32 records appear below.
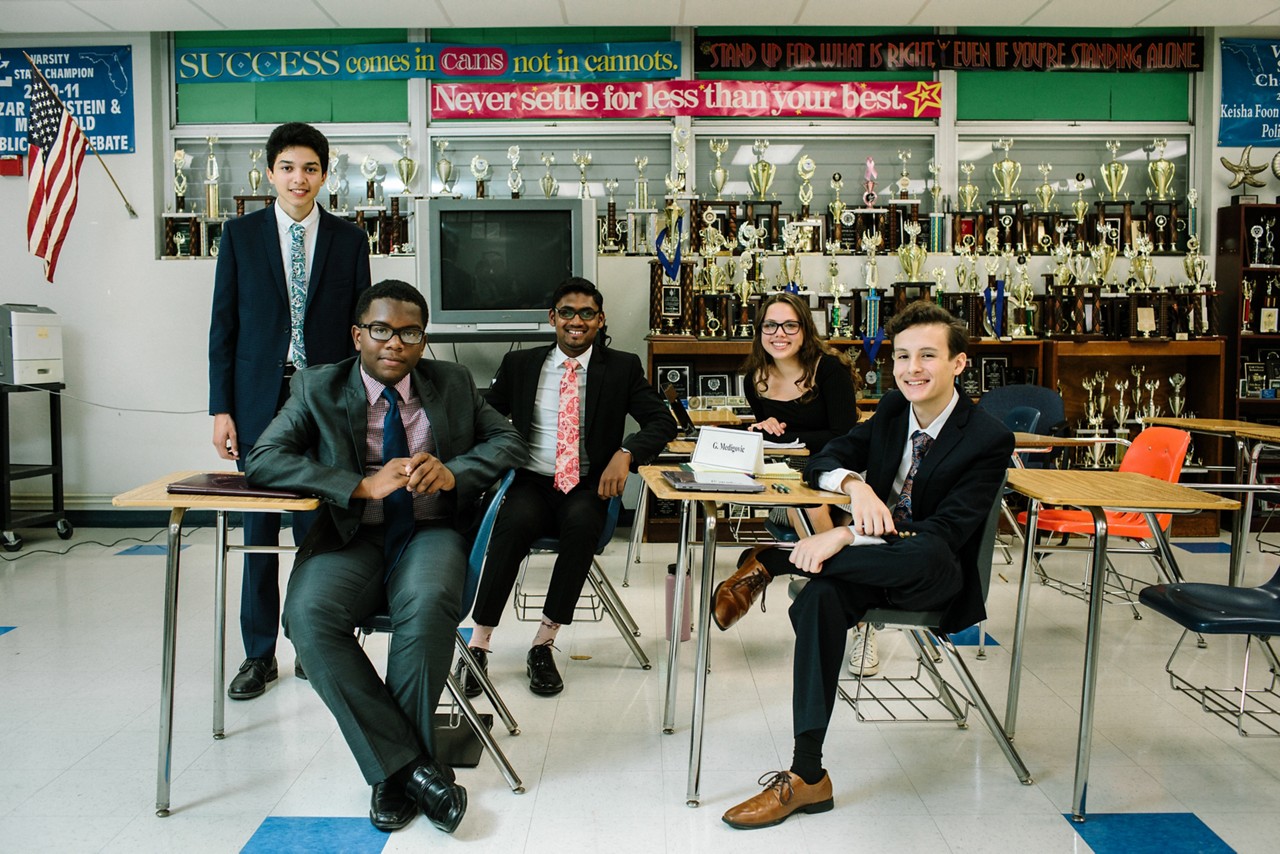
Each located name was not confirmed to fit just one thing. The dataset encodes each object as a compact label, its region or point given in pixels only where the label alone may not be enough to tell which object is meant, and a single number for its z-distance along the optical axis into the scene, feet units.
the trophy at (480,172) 19.04
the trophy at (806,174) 19.51
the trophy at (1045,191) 19.77
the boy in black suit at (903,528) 7.19
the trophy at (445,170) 19.12
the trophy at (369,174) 19.57
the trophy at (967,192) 19.73
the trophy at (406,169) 19.50
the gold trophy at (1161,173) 19.67
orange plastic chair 11.50
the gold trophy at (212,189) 19.60
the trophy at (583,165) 19.48
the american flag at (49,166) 17.54
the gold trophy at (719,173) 19.34
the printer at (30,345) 17.30
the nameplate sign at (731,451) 8.75
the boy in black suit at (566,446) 9.86
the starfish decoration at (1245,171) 19.44
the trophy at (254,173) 19.47
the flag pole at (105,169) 17.60
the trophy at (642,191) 19.40
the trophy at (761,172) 19.56
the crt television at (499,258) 17.39
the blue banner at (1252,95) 19.76
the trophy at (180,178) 19.48
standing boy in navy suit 9.66
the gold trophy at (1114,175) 19.79
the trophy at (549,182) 19.26
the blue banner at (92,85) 19.47
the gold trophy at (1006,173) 19.61
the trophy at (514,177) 19.15
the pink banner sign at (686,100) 19.86
